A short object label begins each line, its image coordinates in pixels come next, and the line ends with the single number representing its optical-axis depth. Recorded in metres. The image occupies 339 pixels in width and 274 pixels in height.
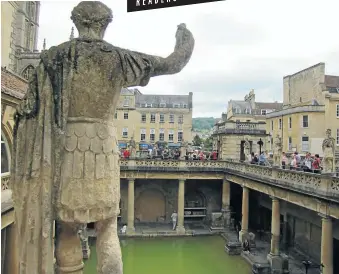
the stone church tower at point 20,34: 16.09
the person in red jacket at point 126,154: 23.73
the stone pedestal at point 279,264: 15.91
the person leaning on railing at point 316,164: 13.98
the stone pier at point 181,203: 23.63
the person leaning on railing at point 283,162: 15.46
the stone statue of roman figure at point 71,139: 2.60
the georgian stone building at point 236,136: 30.30
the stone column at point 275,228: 16.48
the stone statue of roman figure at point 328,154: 11.66
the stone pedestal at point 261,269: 15.72
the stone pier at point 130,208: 23.16
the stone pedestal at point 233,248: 19.08
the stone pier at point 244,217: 20.48
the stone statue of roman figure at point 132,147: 23.27
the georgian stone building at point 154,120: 49.62
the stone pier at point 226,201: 24.48
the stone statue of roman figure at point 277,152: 15.67
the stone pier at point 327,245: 12.28
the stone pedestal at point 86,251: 16.53
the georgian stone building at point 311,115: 32.41
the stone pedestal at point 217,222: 24.08
